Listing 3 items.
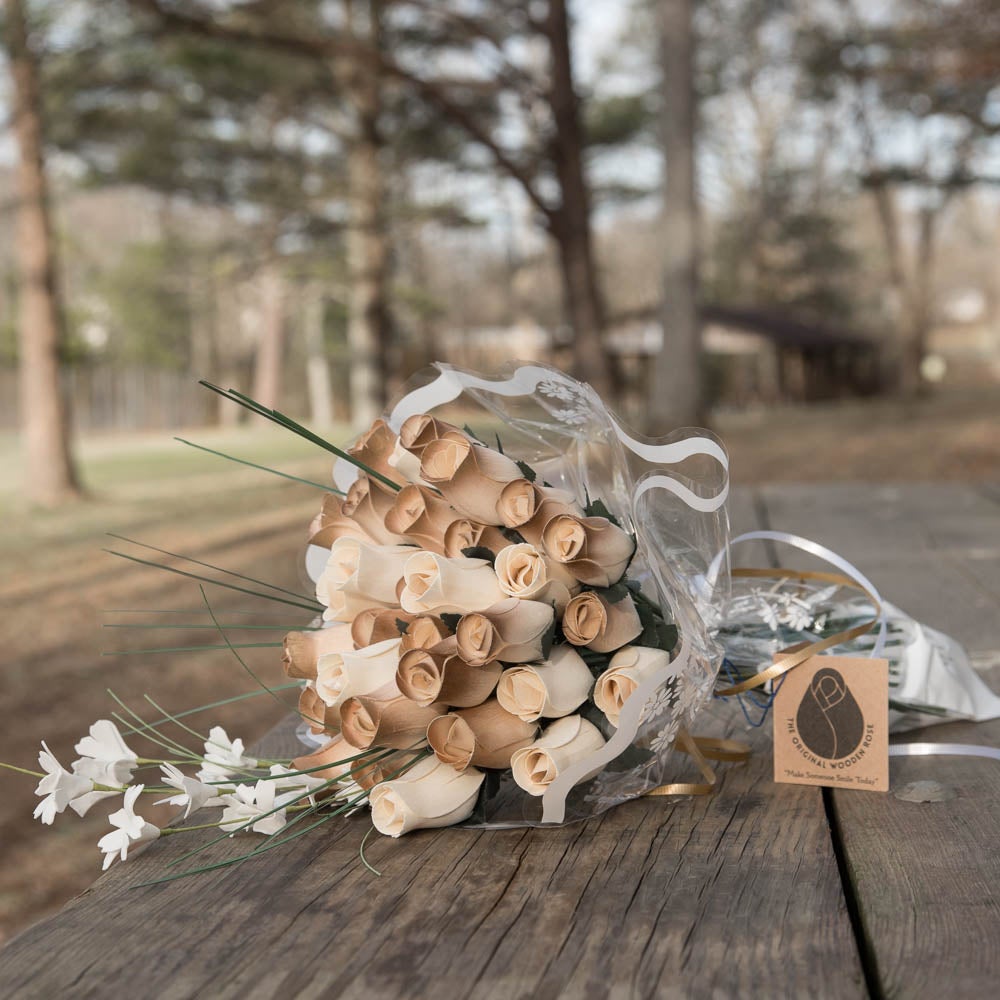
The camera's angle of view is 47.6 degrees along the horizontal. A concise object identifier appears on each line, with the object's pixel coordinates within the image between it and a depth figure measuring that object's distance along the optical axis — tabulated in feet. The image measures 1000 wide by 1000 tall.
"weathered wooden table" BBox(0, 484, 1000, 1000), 2.12
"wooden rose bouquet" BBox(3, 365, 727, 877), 2.80
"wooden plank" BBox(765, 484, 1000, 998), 2.15
